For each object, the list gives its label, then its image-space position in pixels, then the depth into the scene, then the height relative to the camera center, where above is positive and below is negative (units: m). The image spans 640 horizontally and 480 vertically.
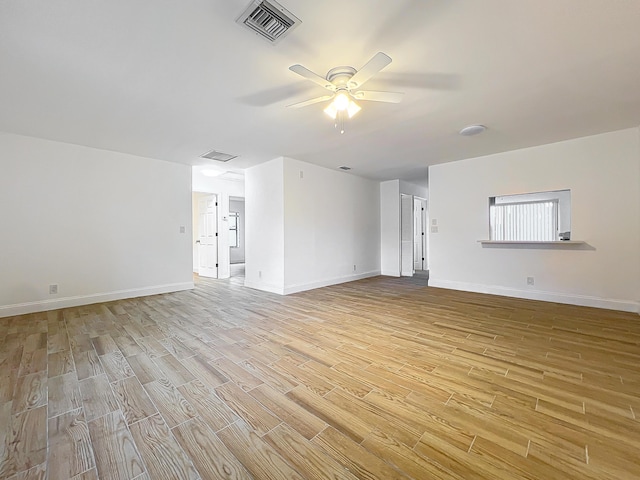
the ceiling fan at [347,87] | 1.93 +1.27
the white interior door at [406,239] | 6.87 +0.03
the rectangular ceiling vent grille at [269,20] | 1.58 +1.40
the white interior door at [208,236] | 6.82 +0.09
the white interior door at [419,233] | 7.68 +0.21
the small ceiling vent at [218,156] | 4.49 +1.47
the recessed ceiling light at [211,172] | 5.66 +1.49
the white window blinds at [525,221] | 4.18 +0.32
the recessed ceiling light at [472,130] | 3.42 +1.46
